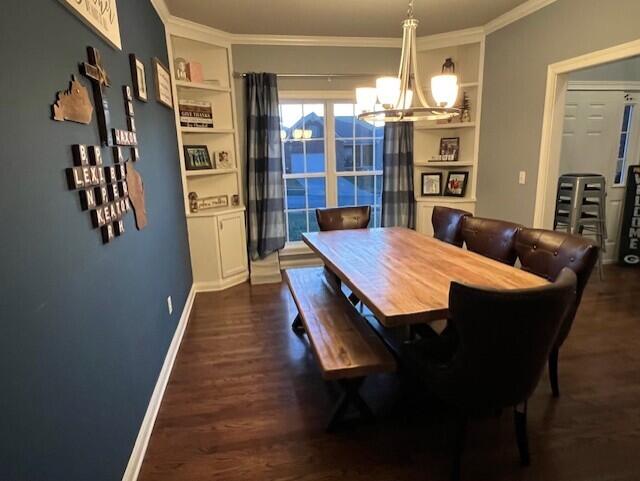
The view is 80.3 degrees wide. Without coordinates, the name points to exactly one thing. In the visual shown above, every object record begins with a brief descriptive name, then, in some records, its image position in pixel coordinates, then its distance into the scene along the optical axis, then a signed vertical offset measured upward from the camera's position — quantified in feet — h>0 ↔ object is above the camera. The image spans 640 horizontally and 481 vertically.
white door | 13.76 +0.56
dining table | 5.12 -1.98
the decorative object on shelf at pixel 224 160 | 13.53 +0.04
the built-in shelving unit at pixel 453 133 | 13.75 +0.88
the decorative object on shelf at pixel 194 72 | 12.08 +2.81
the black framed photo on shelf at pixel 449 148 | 14.69 +0.28
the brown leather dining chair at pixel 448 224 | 9.64 -1.79
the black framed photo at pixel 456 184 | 14.64 -1.09
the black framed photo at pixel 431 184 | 15.23 -1.11
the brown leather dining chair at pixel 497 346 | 4.17 -2.22
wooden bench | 5.55 -2.93
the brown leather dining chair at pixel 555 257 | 5.91 -1.74
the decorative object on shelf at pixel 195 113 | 12.25 +1.57
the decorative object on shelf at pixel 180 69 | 11.91 +2.87
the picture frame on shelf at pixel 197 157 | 12.66 +0.15
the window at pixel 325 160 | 14.46 -0.06
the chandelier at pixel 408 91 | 7.16 +1.25
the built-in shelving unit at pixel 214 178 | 12.50 -0.57
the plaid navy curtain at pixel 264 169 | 13.00 -0.32
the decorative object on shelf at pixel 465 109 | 13.98 +1.66
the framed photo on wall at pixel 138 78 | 7.18 +1.63
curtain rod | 13.48 +2.96
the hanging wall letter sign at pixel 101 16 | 4.59 +1.96
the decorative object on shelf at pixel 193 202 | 12.81 -1.36
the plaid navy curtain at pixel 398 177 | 14.33 -0.76
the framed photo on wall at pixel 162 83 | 9.07 +2.00
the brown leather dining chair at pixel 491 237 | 7.88 -1.81
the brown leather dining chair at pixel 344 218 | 11.45 -1.79
